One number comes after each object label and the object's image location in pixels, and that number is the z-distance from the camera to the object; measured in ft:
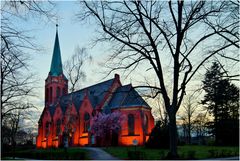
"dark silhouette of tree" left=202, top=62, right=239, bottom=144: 146.00
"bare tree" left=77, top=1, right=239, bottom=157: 62.39
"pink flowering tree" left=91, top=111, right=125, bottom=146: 170.81
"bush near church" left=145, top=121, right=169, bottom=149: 130.79
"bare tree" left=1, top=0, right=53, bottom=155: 77.80
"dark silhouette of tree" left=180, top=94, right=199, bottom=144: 213.25
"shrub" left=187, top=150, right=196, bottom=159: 80.33
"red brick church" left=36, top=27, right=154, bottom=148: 175.94
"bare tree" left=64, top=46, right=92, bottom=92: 127.13
